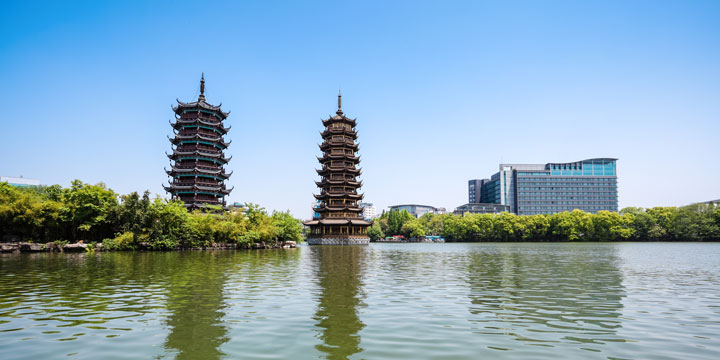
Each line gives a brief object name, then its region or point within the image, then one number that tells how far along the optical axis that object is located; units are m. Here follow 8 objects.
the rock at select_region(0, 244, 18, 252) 32.41
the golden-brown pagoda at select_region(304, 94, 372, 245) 68.25
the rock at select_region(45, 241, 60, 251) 33.91
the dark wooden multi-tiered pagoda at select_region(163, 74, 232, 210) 56.69
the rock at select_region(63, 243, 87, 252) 33.92
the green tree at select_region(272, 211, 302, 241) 51.06
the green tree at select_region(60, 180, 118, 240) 34.78
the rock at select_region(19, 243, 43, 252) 33.27
